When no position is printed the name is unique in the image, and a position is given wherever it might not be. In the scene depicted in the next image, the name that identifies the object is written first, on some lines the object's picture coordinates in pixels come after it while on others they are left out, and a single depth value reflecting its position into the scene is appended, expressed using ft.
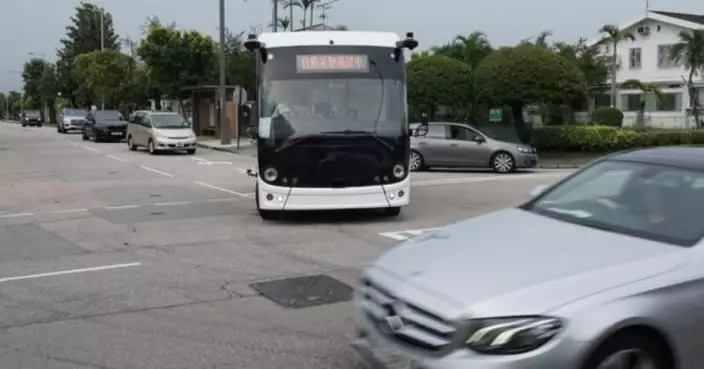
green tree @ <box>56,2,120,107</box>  302.25
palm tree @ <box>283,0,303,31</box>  148.05
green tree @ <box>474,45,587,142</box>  88.38
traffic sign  97.30
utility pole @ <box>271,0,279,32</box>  139.29
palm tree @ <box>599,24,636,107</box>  161.38
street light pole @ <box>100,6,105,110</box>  216.70
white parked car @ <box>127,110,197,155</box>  98.12
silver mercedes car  11.89
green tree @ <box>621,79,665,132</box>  157.28
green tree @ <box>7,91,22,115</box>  476.13
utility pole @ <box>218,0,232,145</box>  118.11
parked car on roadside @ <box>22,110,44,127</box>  248.11
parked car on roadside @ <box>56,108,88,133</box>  173.58
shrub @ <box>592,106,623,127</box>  128.77
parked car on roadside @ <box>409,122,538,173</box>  74.38
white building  159.84
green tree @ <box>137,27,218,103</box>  149.89
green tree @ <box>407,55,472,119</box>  95.91
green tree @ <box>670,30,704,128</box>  148.77
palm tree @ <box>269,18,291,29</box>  152.25
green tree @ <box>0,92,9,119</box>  537.32
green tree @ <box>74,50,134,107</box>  208.44
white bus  37.01
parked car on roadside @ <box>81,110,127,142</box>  131.23
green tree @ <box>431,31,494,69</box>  129.08
